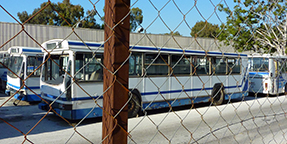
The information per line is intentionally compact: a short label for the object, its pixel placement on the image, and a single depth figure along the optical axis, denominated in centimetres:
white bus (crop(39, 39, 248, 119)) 804
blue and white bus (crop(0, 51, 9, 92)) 1572
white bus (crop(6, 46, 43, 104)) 1172
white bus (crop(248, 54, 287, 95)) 1487
